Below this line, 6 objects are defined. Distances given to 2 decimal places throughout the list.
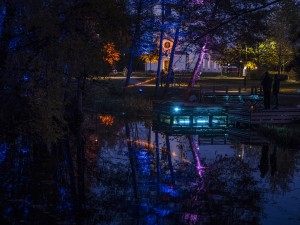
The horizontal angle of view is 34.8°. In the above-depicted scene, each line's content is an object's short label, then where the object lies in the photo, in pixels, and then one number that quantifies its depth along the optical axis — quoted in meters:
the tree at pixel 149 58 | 65.66
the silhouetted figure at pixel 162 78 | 47.34
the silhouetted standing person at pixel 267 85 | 25.86
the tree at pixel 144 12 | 37.84
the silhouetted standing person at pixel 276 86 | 27.00
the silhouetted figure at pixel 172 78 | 45.31
